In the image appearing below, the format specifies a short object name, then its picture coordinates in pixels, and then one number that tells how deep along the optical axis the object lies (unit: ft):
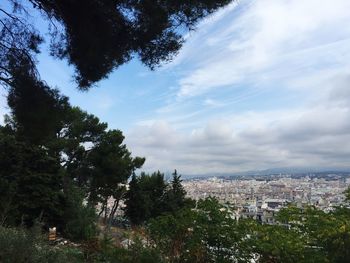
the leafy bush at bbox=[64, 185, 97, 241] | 48.16
